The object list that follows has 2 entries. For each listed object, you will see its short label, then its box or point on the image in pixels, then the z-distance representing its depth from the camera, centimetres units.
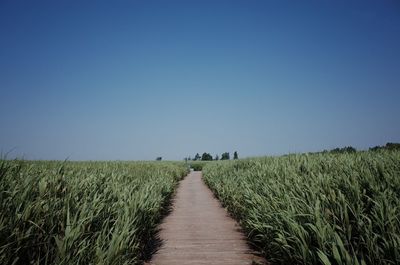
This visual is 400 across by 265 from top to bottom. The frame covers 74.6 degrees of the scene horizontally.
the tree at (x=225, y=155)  7666
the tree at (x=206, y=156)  7656
